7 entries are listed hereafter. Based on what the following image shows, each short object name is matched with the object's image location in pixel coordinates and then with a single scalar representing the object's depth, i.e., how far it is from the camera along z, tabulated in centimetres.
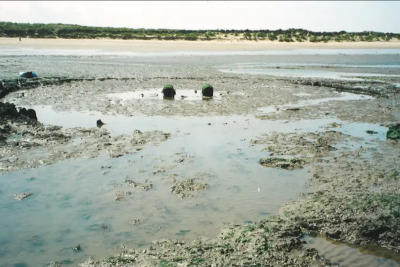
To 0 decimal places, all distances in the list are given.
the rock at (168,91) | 1599
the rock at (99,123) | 1102
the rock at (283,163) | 776
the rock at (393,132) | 973
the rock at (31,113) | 1115
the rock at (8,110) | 1099
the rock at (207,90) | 1636
